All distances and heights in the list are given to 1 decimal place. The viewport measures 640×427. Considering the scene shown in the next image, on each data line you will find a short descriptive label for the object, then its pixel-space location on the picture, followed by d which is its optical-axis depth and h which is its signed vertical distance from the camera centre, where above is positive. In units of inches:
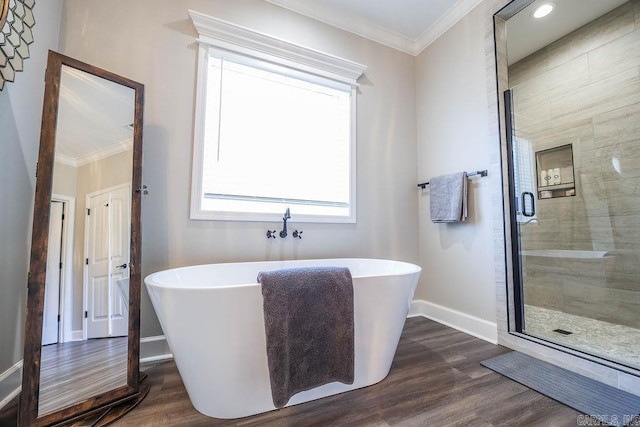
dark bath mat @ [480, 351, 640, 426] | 48.6 -33.7
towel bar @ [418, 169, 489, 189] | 85.8 +17.9
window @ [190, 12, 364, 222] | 82.0 +32.1
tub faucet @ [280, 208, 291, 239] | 85.6 +1.8
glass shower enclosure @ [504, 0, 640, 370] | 83.3 +15.2
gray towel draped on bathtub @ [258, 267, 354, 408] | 45.9 -17.7
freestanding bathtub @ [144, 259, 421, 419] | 45.9 -20.0
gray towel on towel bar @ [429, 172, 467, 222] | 89.1 +10.6
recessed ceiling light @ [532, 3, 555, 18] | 86.9 +71.5
